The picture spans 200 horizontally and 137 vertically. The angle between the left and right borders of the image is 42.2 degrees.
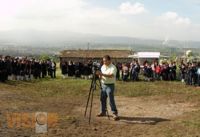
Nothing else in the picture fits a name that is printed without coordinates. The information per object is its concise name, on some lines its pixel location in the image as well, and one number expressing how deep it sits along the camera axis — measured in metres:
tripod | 9.27
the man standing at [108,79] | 9.20
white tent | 36.17
